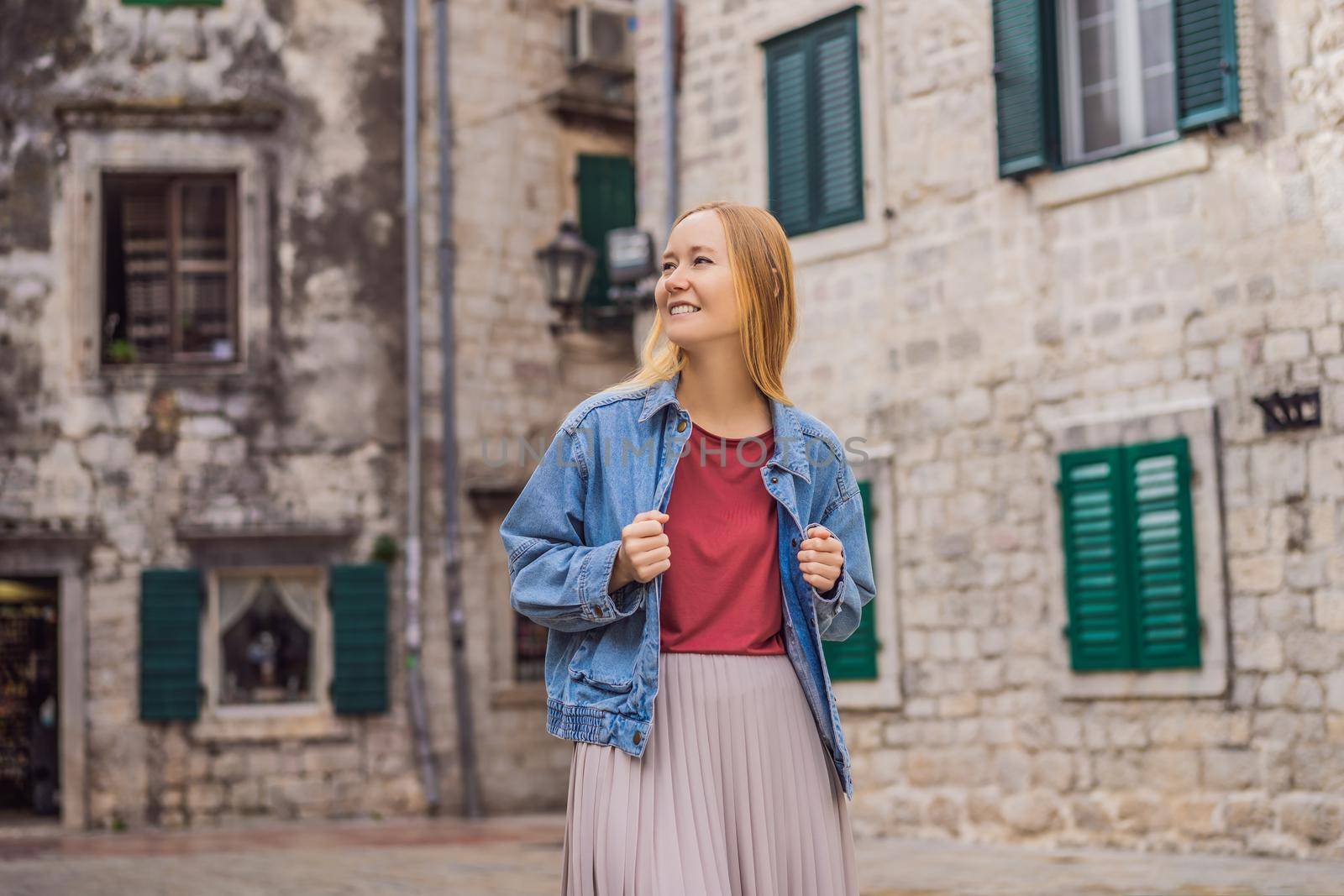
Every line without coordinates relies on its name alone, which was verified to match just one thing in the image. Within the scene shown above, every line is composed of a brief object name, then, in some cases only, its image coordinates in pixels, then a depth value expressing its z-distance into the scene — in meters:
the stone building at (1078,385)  10.02
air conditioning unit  17.62
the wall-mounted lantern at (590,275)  14.88
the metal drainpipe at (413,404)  16.53
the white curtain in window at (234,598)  16.58
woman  2.95
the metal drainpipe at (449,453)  16.69
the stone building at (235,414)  16.16
